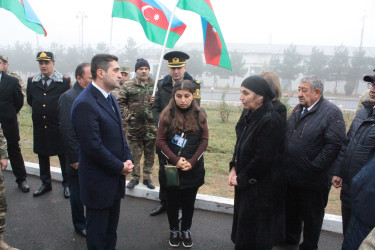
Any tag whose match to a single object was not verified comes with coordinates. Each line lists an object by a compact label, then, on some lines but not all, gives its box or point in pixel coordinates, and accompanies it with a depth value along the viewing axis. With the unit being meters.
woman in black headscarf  2.34
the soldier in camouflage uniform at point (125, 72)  5.99
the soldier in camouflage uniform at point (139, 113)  4.40
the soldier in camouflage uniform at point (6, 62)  5.05
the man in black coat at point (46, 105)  4.11
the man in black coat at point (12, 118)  4.25
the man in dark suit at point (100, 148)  2.26
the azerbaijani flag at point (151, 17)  4.49
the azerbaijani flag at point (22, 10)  4.52
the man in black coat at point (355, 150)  2.36
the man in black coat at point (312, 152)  2.71
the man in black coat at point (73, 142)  3.15
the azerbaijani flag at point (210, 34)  4.02
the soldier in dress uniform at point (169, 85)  3.79
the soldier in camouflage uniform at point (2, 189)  2.66
